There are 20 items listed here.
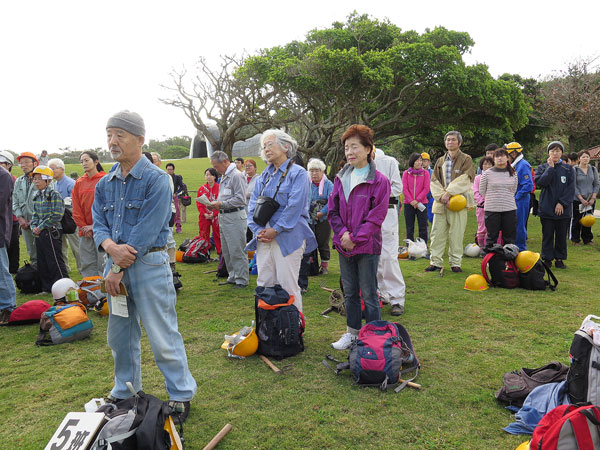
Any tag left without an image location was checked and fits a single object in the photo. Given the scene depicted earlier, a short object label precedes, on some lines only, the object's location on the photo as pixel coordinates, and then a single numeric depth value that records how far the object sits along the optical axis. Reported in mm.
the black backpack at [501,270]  6355
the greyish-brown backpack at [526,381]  3102
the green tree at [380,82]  17766
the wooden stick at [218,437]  2678
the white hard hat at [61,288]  5629
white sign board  2168
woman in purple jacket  3842
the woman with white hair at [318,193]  7359
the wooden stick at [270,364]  3806
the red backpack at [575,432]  2135
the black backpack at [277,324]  4070
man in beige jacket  6953
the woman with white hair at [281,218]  4355
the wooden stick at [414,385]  3417
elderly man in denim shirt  2697
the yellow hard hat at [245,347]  4066
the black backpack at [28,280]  6746
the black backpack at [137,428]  2115
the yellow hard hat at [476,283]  6340
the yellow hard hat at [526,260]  6254
